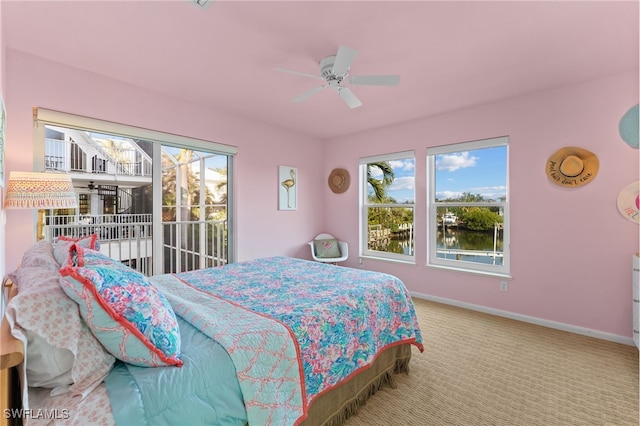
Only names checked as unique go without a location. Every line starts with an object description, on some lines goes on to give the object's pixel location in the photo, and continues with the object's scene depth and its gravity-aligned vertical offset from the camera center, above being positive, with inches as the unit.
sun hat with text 112.0 +18.2
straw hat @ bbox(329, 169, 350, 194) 191.2 +20.9
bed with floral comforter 50.5 -24.3
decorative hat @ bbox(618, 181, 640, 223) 103.4 +3.7
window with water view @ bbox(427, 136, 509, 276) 137.4 +2.4
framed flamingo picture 174.4 +14.6
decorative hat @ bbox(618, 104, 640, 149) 102.2 +30.9
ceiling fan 77.3 +42.3
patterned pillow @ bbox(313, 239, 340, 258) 184.4 -25.0
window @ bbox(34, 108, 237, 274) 107.8 +9.7
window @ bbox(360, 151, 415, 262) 168.4 +3.0
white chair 179.6 -26.6
